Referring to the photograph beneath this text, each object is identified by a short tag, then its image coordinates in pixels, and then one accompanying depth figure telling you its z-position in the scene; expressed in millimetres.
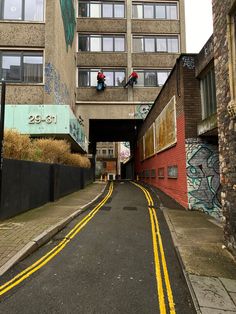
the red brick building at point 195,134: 11066
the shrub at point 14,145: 9969
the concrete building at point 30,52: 17359
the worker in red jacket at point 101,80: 28297
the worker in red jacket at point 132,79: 28562
